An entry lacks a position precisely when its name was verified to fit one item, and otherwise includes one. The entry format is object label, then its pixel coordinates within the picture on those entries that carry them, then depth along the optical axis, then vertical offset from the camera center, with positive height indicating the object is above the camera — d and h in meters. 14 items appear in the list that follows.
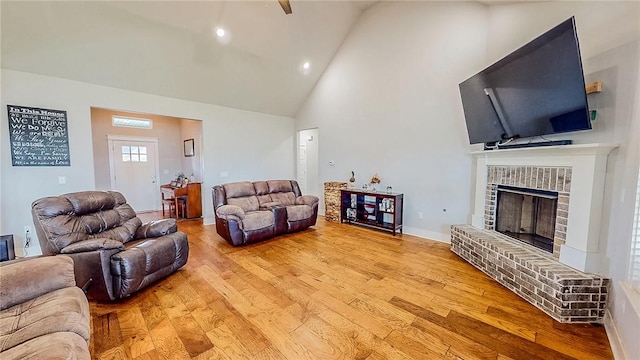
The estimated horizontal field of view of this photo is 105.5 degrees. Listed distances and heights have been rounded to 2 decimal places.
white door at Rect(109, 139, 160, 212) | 5.99 -0.16
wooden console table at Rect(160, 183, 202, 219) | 5.59 -0.73
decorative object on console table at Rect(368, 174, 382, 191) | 4.79 -0.30
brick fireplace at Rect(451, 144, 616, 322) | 2.02 -0.75
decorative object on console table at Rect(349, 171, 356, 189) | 5.24 -0.30
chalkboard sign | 3.27 +0.39
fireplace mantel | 2.12 -0.29
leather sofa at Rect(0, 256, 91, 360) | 1.14 -0.85
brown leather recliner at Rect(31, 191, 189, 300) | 2.23 -0.81
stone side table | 5.35 -0.76
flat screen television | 2.07 +0.78
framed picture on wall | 6.58 +0.47
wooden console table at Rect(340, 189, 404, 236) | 4.41 -0.84
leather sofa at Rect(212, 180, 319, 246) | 3.79 -0.77
